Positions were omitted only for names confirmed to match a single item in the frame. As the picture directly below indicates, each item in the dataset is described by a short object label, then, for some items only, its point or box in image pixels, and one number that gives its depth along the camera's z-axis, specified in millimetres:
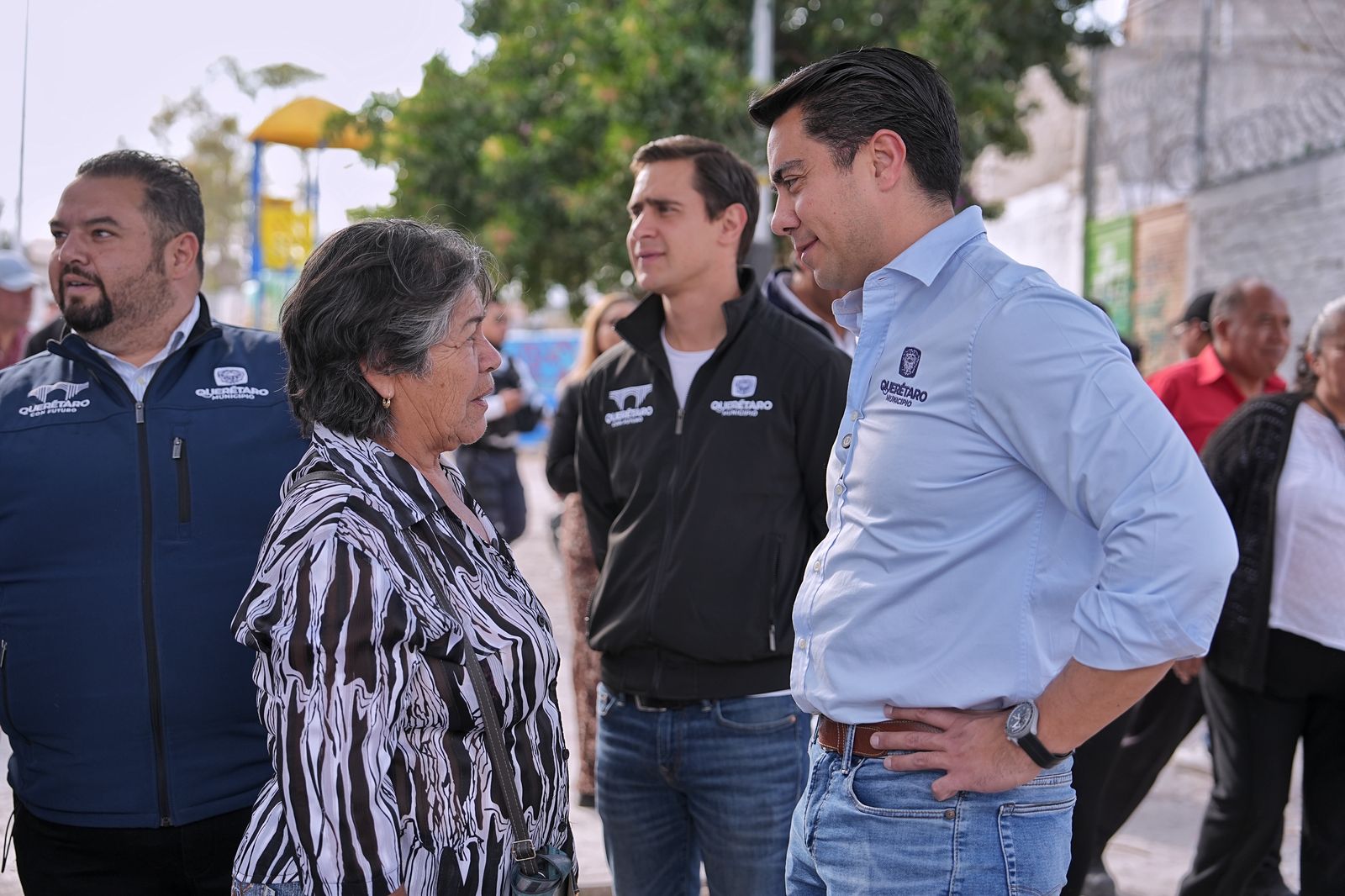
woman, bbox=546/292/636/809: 4566
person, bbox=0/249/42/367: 6559
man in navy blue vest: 2793
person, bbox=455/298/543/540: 7938
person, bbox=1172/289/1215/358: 6816
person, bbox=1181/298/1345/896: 4098
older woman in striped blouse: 1957
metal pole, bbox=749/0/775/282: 9766
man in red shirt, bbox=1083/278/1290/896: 5719
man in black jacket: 3117
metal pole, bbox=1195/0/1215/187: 11227
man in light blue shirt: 1888
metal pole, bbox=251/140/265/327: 19233
